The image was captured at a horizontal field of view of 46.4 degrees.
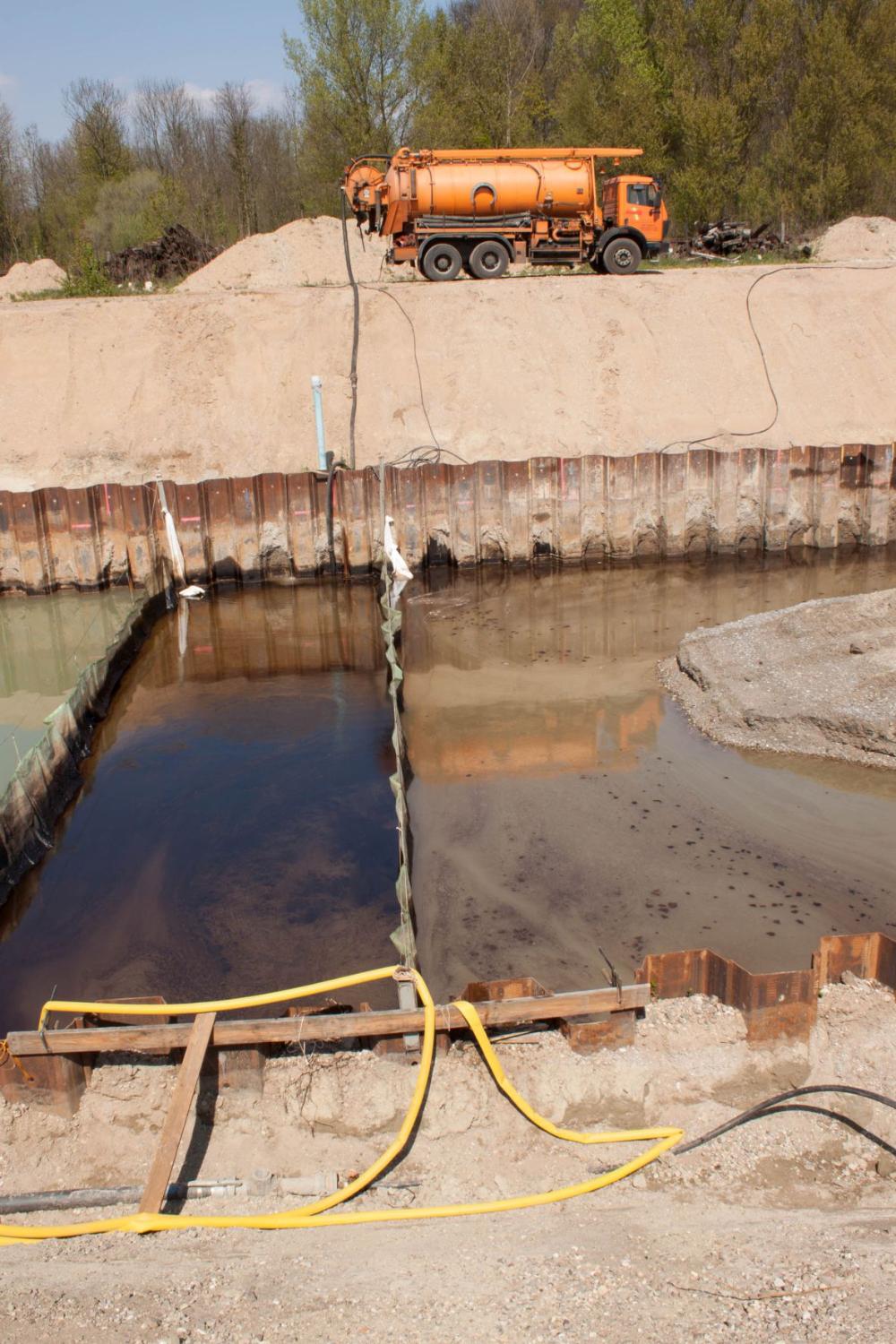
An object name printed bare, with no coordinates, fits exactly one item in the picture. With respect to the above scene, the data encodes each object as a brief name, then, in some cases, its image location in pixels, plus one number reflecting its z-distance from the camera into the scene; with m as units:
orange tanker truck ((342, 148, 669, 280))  21.77
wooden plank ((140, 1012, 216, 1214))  4.83
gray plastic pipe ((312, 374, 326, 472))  17.28
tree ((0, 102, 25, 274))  38.56
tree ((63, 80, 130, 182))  41.91
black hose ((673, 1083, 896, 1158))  5.22
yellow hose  4.71
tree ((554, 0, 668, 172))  37.44
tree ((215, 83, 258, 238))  40.47
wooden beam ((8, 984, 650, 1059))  5.62
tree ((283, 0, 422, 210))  36.47
